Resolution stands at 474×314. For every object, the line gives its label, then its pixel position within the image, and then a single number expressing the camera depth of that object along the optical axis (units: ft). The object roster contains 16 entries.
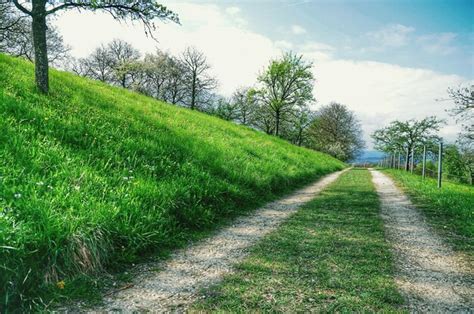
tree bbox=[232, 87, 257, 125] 201.77
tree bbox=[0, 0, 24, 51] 66.98
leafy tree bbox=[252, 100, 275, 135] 175.22
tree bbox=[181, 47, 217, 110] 159.02
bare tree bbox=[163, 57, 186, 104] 160.35
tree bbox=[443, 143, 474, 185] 121.94
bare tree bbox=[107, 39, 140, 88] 146.05
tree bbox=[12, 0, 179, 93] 31.37
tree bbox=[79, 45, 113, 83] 173.17
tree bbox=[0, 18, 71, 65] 104.96
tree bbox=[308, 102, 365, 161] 212.23
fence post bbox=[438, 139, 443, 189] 41.82
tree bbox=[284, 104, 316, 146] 204.33
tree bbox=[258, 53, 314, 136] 128.88
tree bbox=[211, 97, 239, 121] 202.39
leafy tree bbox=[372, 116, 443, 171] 160.25
